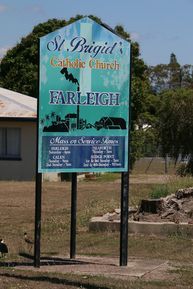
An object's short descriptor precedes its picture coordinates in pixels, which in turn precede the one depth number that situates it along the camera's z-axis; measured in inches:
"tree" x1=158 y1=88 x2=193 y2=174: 1278.3
